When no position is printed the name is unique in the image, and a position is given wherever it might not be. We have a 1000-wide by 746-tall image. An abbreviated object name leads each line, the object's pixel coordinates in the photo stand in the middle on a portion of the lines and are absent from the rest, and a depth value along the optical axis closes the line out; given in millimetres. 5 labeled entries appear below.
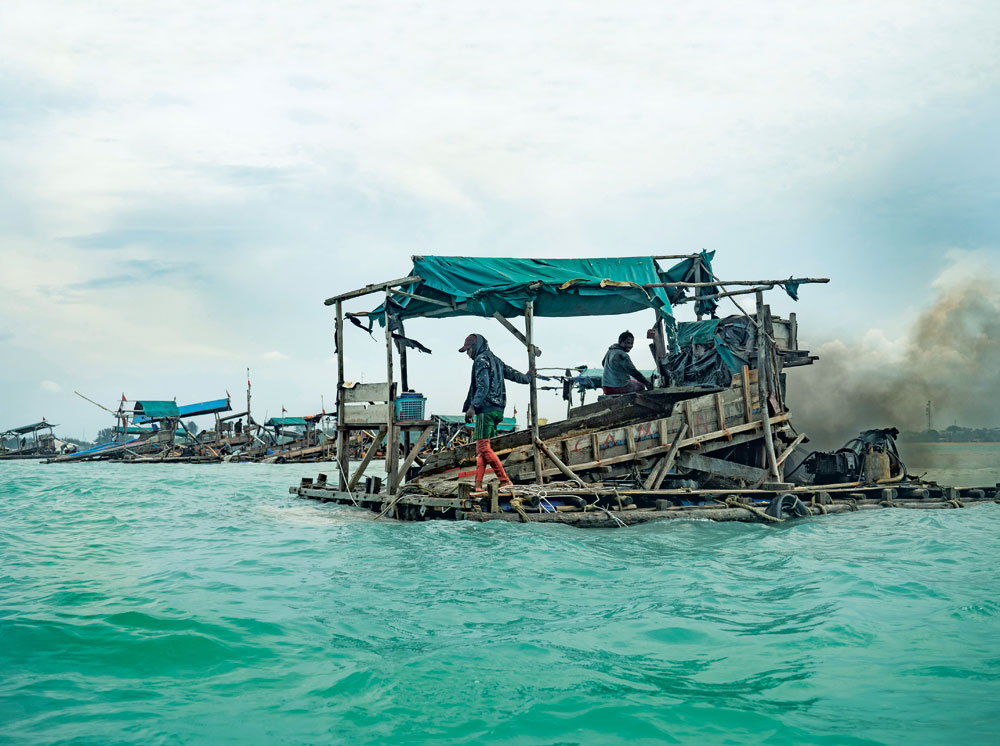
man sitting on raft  12539
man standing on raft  10523
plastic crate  11180
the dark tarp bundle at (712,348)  12227
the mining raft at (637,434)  10258
